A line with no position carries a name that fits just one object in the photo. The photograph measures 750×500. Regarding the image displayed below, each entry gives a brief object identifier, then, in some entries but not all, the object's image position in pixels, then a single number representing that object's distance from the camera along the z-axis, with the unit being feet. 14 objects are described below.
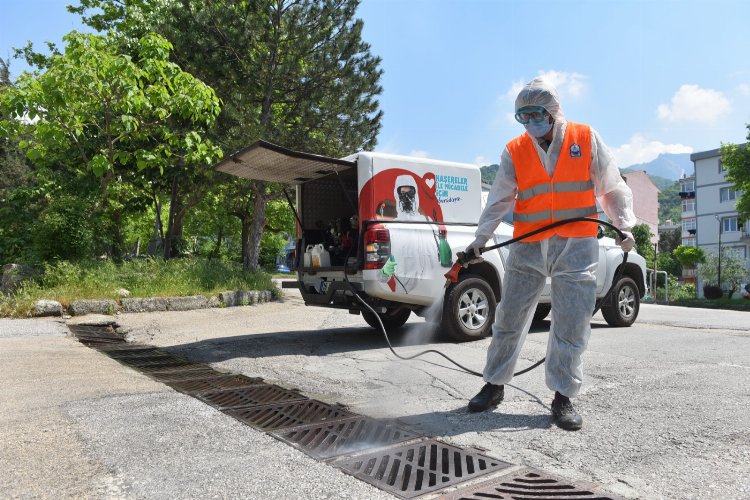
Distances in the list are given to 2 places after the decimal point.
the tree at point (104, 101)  31.19
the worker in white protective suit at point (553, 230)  11.19
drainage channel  8.02
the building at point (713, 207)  197.16
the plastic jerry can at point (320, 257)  22.76
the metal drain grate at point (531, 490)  7.73
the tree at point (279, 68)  46.09
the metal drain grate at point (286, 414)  11.40
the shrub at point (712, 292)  128.88
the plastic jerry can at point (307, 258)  23.45
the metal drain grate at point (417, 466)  8.20
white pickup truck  20.34
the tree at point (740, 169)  98.12
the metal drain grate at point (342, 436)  9.77
